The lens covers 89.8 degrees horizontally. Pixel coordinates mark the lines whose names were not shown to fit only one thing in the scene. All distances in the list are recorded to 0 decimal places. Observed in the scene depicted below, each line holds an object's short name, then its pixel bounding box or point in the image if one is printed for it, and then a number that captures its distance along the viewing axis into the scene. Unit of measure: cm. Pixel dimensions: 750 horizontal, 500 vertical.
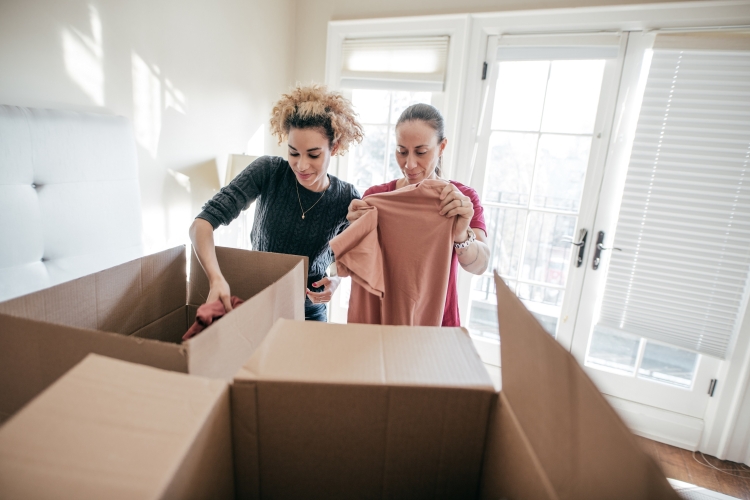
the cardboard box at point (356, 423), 45
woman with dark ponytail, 104
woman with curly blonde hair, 119
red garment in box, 62
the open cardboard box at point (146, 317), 45
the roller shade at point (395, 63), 228
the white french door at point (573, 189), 205
